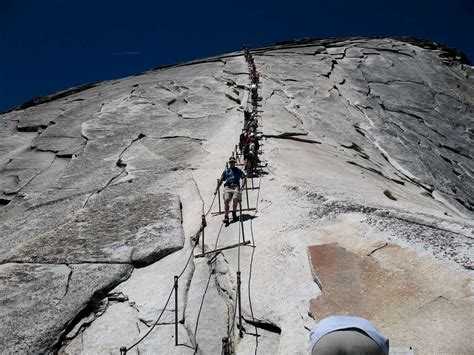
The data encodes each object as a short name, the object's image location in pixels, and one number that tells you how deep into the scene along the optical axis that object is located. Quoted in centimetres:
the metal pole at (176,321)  657
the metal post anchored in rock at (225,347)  568
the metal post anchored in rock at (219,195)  1119
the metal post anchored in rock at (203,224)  936
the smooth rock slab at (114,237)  898
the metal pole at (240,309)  650
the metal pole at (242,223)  897
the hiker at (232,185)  1042
